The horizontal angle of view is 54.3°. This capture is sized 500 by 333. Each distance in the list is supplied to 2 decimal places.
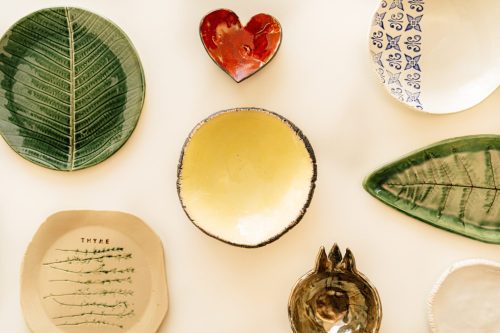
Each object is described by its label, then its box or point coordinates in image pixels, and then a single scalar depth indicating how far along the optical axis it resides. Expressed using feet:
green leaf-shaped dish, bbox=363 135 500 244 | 3.99
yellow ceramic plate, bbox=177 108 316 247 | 3.80
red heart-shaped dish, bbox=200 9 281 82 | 3.91
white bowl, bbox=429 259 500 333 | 3.97
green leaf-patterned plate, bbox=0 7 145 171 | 4.03
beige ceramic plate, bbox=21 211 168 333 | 4.05
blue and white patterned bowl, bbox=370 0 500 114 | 3.97
